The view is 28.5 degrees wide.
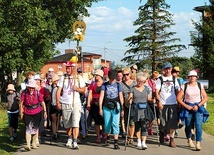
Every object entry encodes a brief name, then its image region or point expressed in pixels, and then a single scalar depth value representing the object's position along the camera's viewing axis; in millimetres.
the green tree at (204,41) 42844
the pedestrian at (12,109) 11078
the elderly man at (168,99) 9909
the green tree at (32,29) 20203
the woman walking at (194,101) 9469
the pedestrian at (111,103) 9828
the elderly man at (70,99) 9773
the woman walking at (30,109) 9438
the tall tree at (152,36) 47562
